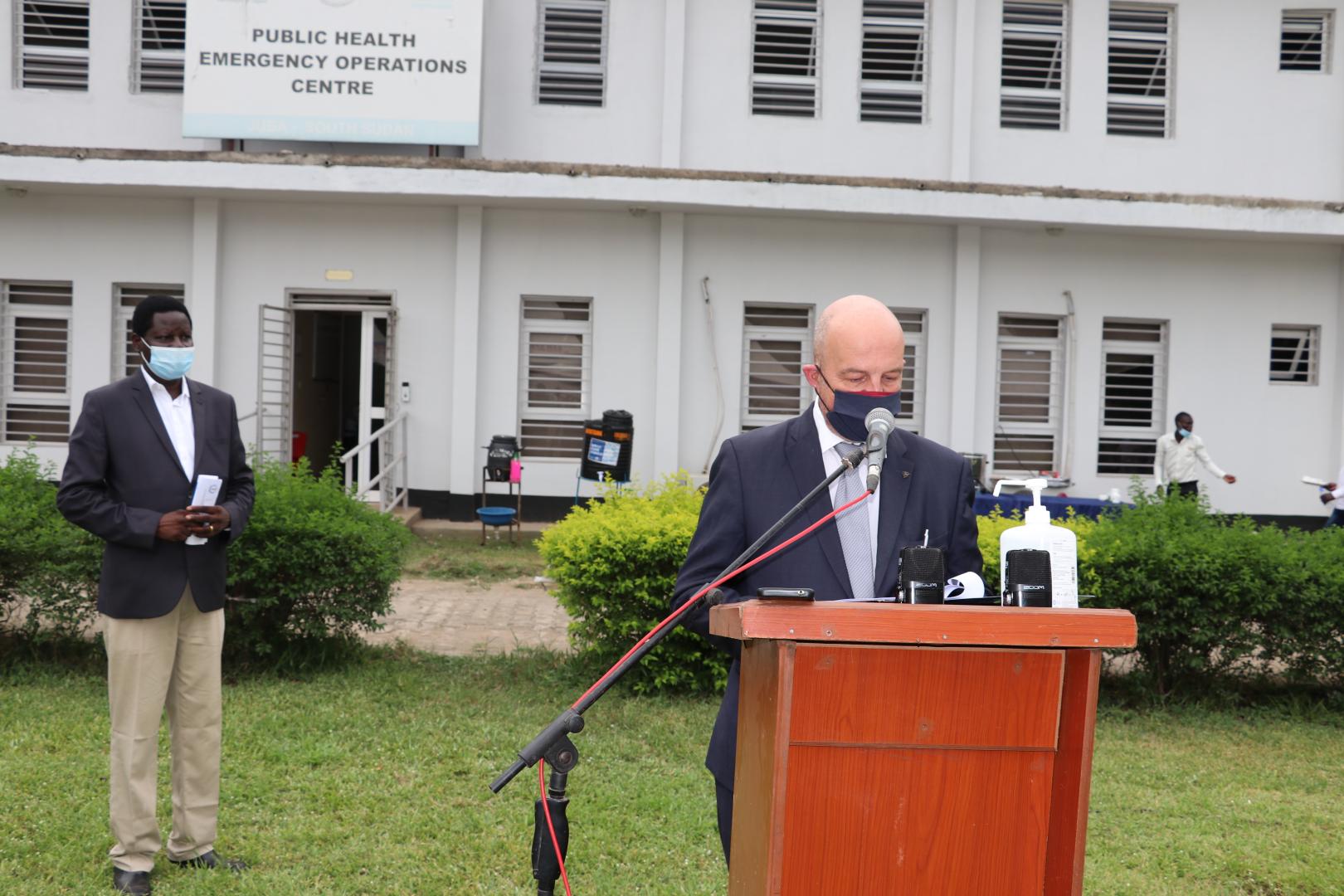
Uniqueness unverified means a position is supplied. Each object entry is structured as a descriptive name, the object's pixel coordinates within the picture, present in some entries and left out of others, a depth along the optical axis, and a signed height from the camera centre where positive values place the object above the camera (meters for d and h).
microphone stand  2.42 -0.75
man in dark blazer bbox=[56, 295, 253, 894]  4.38 -0.69
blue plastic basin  13.98 -1.40
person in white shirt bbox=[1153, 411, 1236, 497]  14.11 -0.42
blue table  12.26 -0.94
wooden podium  1.99 -0.60
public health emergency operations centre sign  14.48 +4.01
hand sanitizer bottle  2.31 -0.26
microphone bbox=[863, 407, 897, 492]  2.22 -0.06
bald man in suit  2.63 -0.20
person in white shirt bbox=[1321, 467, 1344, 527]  13.03 -0.80
